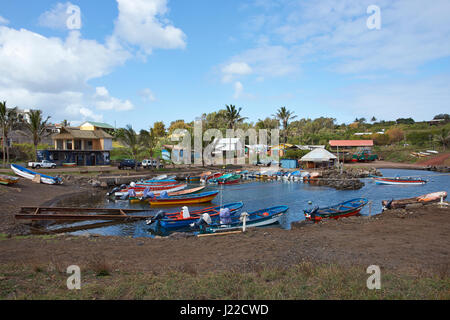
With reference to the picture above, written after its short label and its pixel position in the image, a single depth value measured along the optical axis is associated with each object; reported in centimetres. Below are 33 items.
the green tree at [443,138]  7212
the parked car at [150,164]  5056
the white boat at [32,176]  3334
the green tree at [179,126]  9616
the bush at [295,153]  6142
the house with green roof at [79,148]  4881
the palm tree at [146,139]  4628
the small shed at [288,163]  5747
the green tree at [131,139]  4443
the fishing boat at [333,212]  1914
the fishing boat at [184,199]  2780
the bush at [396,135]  9012
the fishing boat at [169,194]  3012
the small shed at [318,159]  5228
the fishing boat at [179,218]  1841
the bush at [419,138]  8126
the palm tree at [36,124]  4491
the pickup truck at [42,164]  4275
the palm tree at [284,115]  6806
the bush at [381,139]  8994
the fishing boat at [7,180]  2744
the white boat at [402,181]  3822
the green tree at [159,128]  9609
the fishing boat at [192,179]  4641
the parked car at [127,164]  4806
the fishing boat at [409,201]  2159
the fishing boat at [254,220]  1705
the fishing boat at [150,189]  3089
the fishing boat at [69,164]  4886
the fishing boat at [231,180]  4356
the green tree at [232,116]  6469
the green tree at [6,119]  4428
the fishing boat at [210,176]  4528
